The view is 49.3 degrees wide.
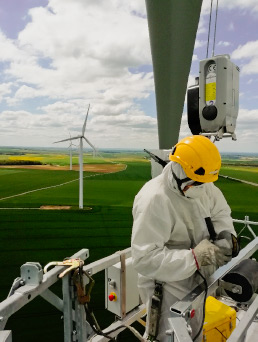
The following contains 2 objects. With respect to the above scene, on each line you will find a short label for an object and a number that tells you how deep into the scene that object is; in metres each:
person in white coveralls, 2.19
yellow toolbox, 2.92
